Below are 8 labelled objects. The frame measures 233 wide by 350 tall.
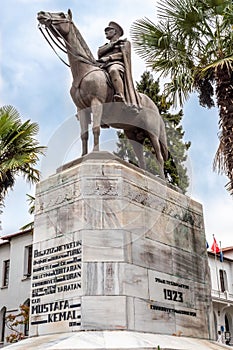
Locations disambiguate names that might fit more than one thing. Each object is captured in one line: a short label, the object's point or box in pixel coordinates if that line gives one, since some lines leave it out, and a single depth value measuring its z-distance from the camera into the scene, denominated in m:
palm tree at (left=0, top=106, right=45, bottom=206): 17.39
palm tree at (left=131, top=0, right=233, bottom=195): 13.02
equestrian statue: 8.91
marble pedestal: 7.36
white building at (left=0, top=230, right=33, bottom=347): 29.72
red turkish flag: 31.71
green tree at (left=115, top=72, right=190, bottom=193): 9.80
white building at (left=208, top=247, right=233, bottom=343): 33.56
